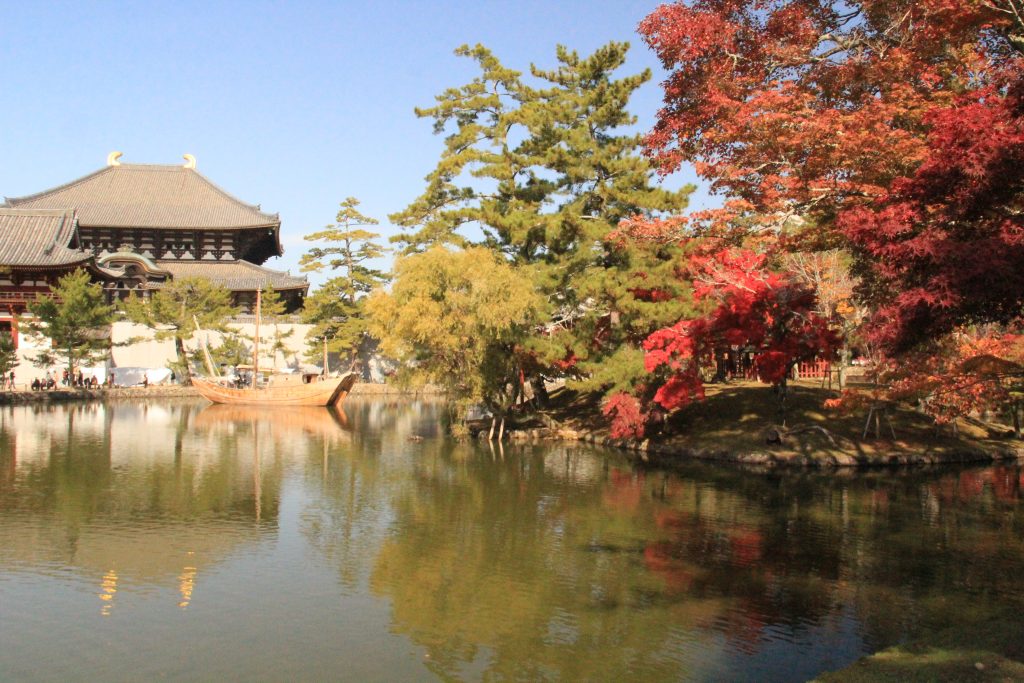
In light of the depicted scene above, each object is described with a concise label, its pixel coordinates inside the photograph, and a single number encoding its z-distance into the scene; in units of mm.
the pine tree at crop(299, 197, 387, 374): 45500
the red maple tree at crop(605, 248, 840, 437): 20297
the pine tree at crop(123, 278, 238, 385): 42875
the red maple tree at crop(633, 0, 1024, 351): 7766
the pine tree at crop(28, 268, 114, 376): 37312
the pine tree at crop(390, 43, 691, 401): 23500
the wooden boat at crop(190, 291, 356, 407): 36781
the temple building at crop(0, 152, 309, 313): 48281
